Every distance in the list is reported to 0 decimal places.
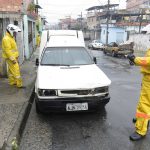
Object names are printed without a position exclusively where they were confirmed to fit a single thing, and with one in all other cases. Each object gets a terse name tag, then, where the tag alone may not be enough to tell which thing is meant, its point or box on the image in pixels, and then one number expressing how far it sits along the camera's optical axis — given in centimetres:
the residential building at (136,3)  4154
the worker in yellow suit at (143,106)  287
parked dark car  1604
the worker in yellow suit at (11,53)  492
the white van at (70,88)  334
